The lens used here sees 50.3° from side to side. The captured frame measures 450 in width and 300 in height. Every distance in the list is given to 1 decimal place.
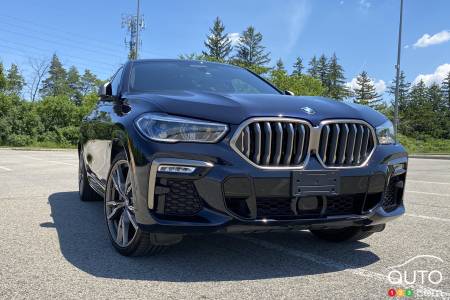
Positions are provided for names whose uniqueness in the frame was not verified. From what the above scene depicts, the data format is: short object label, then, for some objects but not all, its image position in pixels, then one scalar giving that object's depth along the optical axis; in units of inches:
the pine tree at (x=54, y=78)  4249.5
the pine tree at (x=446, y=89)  3740.2
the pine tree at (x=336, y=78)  3713.1
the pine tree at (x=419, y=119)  3137.3
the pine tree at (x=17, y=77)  2659.9
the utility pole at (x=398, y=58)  1101.7
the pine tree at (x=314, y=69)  3828.7
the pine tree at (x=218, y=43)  2815.0
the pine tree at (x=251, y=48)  2906.0
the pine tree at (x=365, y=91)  3740.2
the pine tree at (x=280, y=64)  3711.9
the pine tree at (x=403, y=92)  3905.0
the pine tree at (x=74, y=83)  4070.9
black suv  116.6
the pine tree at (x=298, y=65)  3769.7
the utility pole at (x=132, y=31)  2041.8
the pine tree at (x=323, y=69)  3799.2
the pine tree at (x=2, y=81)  1475.9
